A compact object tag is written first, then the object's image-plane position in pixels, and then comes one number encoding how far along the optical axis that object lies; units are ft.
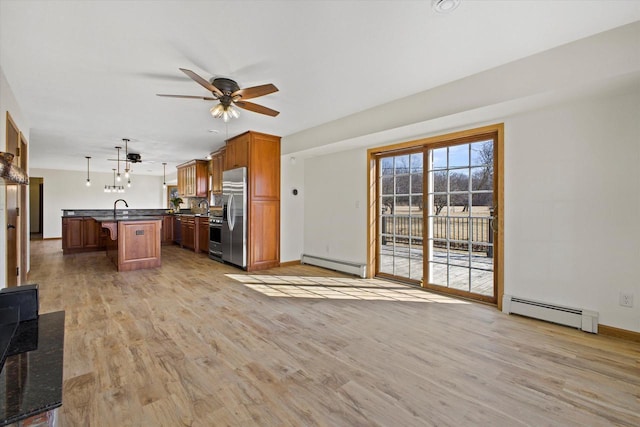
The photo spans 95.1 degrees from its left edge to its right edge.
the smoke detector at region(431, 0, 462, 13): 6.31
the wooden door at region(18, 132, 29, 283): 13.06
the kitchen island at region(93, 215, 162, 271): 17.20
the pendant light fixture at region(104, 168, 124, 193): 27.99
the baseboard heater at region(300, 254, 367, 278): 16.02
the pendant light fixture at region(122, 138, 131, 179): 19.47
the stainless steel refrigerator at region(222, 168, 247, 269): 17.43
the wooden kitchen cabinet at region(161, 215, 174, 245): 29.35
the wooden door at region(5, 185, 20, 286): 10.74
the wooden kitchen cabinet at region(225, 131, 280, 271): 17.43
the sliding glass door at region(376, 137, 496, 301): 12.09
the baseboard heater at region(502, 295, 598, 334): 9.00
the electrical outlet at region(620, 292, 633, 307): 8.52
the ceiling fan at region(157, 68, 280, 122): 9.34
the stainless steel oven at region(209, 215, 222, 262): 20.12
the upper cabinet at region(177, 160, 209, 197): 26.40
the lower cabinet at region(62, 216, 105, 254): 23.58
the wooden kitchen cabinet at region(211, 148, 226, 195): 21.39
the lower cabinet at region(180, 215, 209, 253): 23.71
